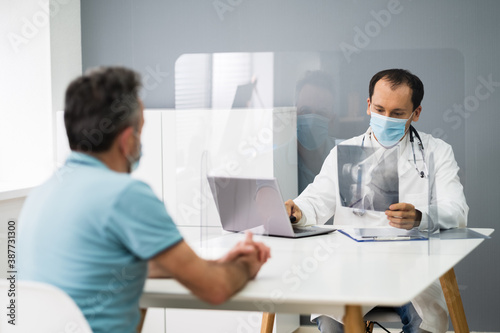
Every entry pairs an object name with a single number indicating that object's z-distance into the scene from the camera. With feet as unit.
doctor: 8.59
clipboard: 8.09
